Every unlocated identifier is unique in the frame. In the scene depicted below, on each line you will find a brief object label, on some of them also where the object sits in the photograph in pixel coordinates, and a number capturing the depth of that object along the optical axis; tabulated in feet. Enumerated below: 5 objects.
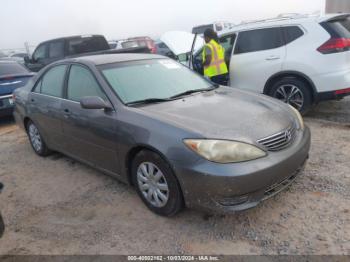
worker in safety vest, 19.66
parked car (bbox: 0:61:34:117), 23.94
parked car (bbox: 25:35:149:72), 34.91
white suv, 17.11
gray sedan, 8.90
